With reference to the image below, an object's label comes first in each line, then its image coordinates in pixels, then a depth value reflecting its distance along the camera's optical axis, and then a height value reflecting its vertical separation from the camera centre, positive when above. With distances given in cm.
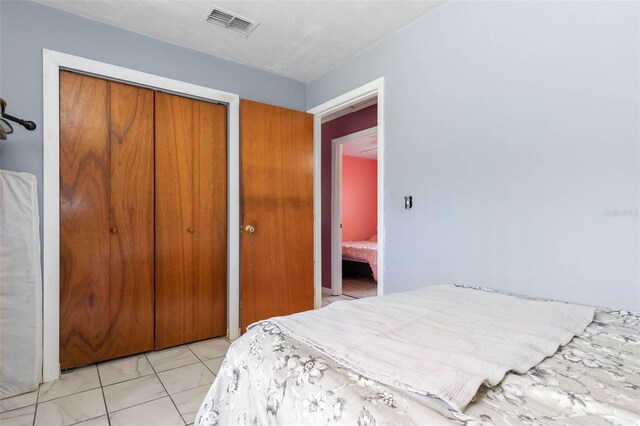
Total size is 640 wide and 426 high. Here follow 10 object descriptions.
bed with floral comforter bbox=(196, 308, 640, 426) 55 -35
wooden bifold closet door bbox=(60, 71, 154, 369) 221 -5
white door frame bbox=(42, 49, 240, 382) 206 +14
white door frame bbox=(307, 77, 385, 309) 246 +55
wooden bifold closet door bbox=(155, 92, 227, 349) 256 -6
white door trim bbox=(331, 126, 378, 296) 429 -18
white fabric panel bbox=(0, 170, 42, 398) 184 -43
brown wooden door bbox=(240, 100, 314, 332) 277 +2
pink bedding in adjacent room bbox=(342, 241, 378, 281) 489 -63
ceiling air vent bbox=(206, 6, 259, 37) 217 +136
